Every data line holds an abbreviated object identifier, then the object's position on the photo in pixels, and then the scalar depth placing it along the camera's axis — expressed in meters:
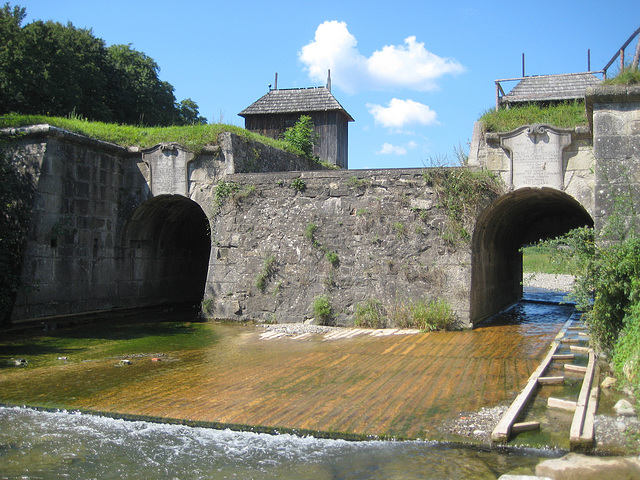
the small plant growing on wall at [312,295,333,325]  9.89
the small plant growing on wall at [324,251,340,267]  10.03
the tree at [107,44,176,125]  28.45
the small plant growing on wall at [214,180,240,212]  10.78
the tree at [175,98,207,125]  32.00
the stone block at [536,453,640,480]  3.40
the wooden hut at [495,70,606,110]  21.06
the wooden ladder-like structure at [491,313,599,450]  3.94
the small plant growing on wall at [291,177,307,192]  10.32
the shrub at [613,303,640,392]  4.73
